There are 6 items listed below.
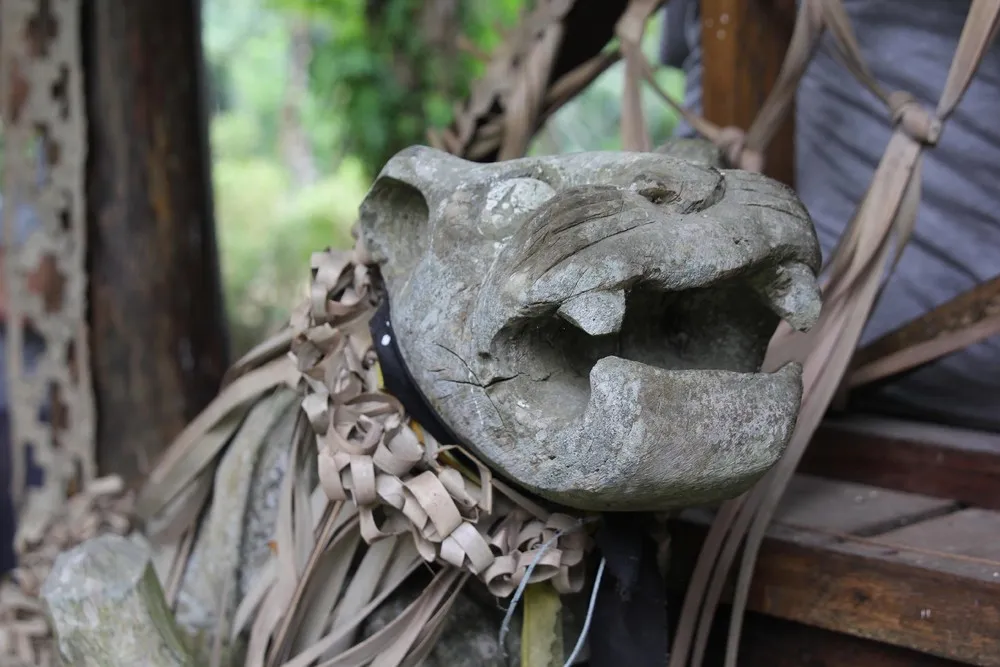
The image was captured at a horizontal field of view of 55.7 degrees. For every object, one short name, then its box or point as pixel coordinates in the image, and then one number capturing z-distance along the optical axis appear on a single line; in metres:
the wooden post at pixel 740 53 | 0.94
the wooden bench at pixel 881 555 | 0.59
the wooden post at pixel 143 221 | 1.25
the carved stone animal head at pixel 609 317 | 0.49
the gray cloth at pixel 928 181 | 0.93
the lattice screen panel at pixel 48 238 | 1.20
